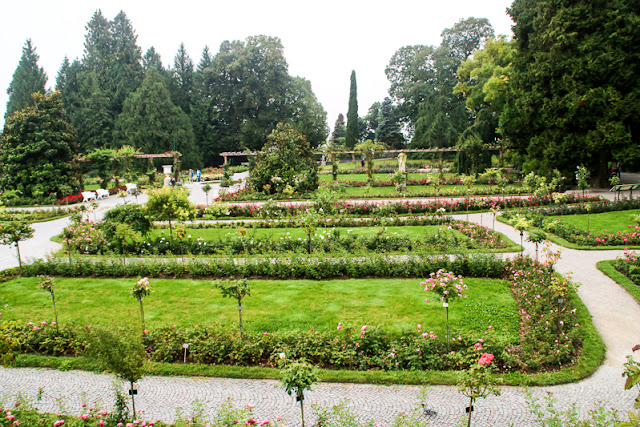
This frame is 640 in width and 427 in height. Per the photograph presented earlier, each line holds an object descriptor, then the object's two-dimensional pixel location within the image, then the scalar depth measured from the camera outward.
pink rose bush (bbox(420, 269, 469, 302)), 6.15
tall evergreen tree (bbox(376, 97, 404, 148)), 46.88
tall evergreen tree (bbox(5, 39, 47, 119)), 40.06
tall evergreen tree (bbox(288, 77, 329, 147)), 43.88
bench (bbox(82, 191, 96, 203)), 22.98
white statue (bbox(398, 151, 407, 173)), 24.20
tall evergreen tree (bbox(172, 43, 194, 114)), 44.16
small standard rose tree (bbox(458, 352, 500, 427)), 4.11
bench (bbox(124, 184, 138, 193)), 25.71
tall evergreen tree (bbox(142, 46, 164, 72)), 43.34
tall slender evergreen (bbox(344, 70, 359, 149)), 46.38
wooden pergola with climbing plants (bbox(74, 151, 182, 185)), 30.07
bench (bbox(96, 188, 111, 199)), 24.09
